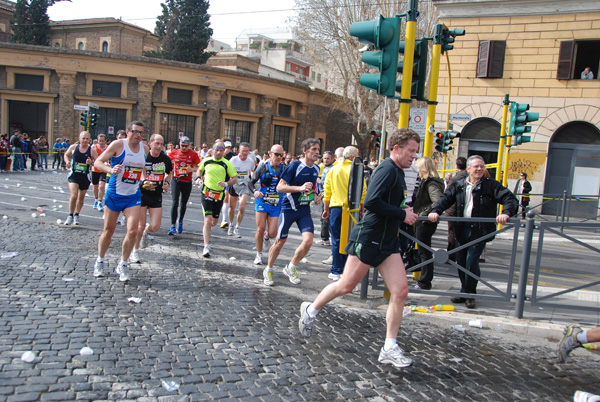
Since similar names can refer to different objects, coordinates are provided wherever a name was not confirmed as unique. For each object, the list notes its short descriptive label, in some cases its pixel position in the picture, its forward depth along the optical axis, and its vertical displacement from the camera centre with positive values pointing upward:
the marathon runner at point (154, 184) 7.43 -0.41
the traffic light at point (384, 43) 6.43 +1.74
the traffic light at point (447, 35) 8.61 +2.56
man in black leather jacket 6.08 -0.29
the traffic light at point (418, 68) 6.88 +1.53
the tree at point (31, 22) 43.16 +10.96
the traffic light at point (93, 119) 26.38 +1.72
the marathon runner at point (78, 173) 10.00 -0.45
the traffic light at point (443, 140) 14.97 +1.25
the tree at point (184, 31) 42.53 +11.19
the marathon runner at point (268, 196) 7.65 -0.46
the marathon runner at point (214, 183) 8.36 -0.36
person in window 19.69 +4.67
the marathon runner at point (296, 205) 6.91 -0.51
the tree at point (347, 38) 28.16 +8.04
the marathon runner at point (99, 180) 10.46 -0.66
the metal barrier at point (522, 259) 5.68 -0.90
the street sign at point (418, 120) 8.36 +1.00
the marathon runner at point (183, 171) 9.86 -0.23
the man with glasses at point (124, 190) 6.33 -0.46
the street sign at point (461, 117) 14.60 +2.00
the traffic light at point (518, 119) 13.14 +1.83
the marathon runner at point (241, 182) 10.45 -0.38
